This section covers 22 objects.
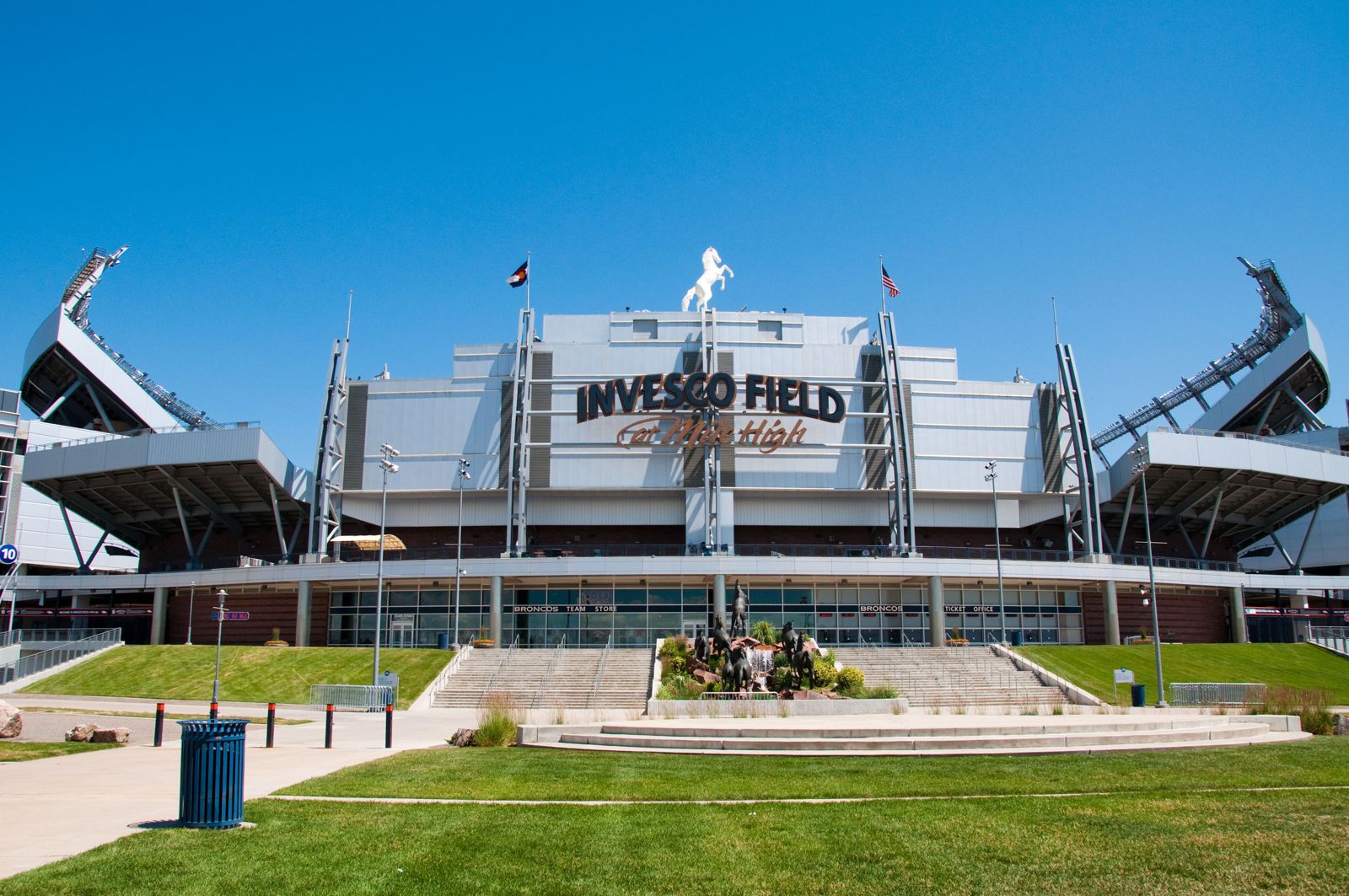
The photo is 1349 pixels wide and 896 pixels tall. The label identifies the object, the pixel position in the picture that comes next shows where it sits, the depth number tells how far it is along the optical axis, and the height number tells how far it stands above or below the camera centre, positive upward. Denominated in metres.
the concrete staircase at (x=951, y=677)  48.94 -3.63
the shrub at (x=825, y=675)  41.41 -2.70
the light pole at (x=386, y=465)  50.16 +7.68
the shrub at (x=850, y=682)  40.59 -2.96
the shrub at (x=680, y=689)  40.17 -3.15
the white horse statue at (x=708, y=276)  79.25 +25.77
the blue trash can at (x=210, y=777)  12.65 -1.99
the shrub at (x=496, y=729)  25.75 -2.94
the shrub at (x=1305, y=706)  28.06 -3.02
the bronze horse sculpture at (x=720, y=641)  43.84 -1.33
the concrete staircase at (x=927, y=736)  23.36 -3.13
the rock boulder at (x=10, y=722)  26.61 -2.70
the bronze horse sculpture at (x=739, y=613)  46.28 -0.17
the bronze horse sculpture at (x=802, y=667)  40.12 -2.27
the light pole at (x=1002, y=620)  63.42 -0.98
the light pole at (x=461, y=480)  60.65 +8.35
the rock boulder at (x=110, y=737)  25.80 -3.00
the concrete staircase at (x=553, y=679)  49.62 -3.46
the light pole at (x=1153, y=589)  40.73 +0.64
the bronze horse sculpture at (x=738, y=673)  39.09 -2.44
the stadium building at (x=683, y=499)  67.75 +8.17
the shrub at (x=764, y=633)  46.03 -1.10
